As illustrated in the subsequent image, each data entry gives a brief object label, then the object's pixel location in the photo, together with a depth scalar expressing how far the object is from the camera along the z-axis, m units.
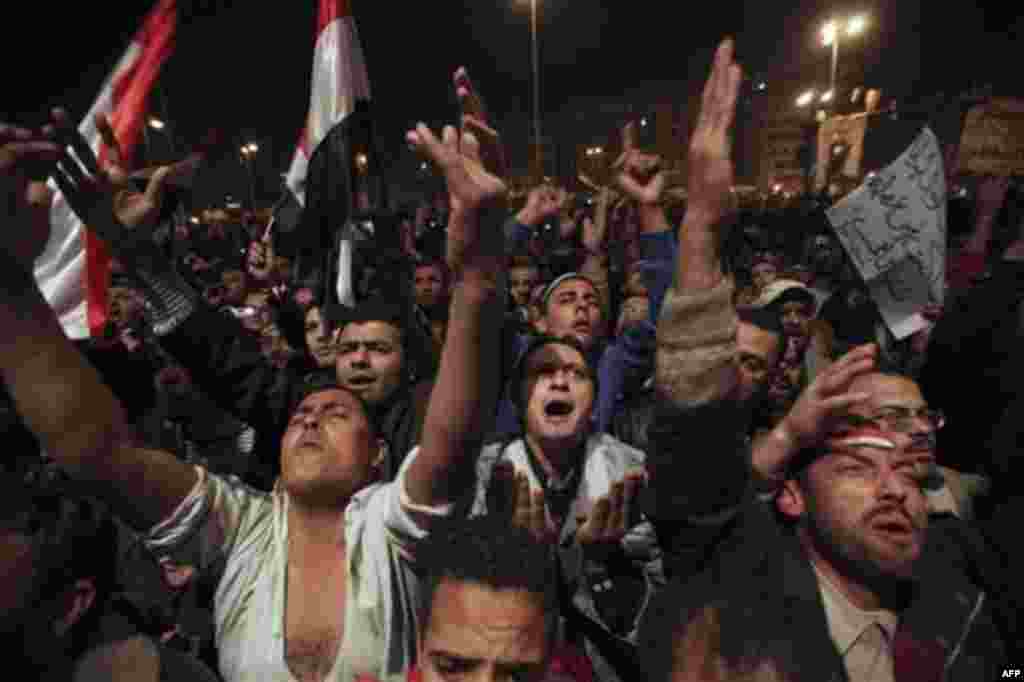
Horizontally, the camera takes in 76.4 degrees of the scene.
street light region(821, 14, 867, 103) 16.58
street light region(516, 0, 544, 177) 16.97
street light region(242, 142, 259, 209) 13.23
